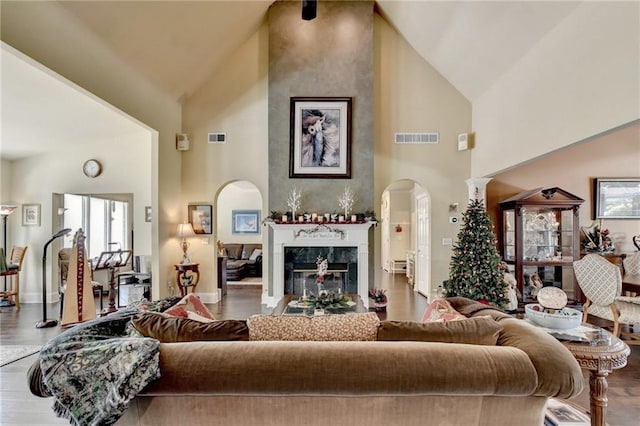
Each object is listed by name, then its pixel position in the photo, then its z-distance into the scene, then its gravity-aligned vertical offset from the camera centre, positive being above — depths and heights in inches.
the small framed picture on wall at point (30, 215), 234.5 +3.2
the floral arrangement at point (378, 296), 204.0 -50.3
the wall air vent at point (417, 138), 242.7 +59.6
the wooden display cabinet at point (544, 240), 206.2 -15.7
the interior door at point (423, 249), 250.4 -26.3
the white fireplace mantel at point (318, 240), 228.1 -16.2
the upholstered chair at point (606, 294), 139.3 -35.4
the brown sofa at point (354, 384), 57.7 -29.8
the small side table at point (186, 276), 226.5 -41.9
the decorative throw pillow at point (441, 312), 83.1 -26.1
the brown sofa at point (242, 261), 323.0 -46.4
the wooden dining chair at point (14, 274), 208.4 -35.7
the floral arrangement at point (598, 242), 204.8 -16.9
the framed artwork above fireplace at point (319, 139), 234.7 +57.2
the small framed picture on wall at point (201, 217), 243.0 +0.9
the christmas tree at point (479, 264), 167.0 -24.7
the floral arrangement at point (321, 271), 168.3 -28.4
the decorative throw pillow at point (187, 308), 85.9 -26.0
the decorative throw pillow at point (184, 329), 68.4 -24.0
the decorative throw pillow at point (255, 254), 354.0 -39.8
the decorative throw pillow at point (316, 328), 68.5 -23.7
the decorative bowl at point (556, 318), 81.6 -26.2
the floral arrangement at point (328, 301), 148.3 -39.2
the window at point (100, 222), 273.4 -2.5
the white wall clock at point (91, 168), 238.7 +37.7
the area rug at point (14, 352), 133.8 -58.2
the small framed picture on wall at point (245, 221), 396.2 -3.9
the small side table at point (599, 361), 72.7 -32.9
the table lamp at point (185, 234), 231.0 -11.2
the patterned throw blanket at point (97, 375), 54.6 -26.8
